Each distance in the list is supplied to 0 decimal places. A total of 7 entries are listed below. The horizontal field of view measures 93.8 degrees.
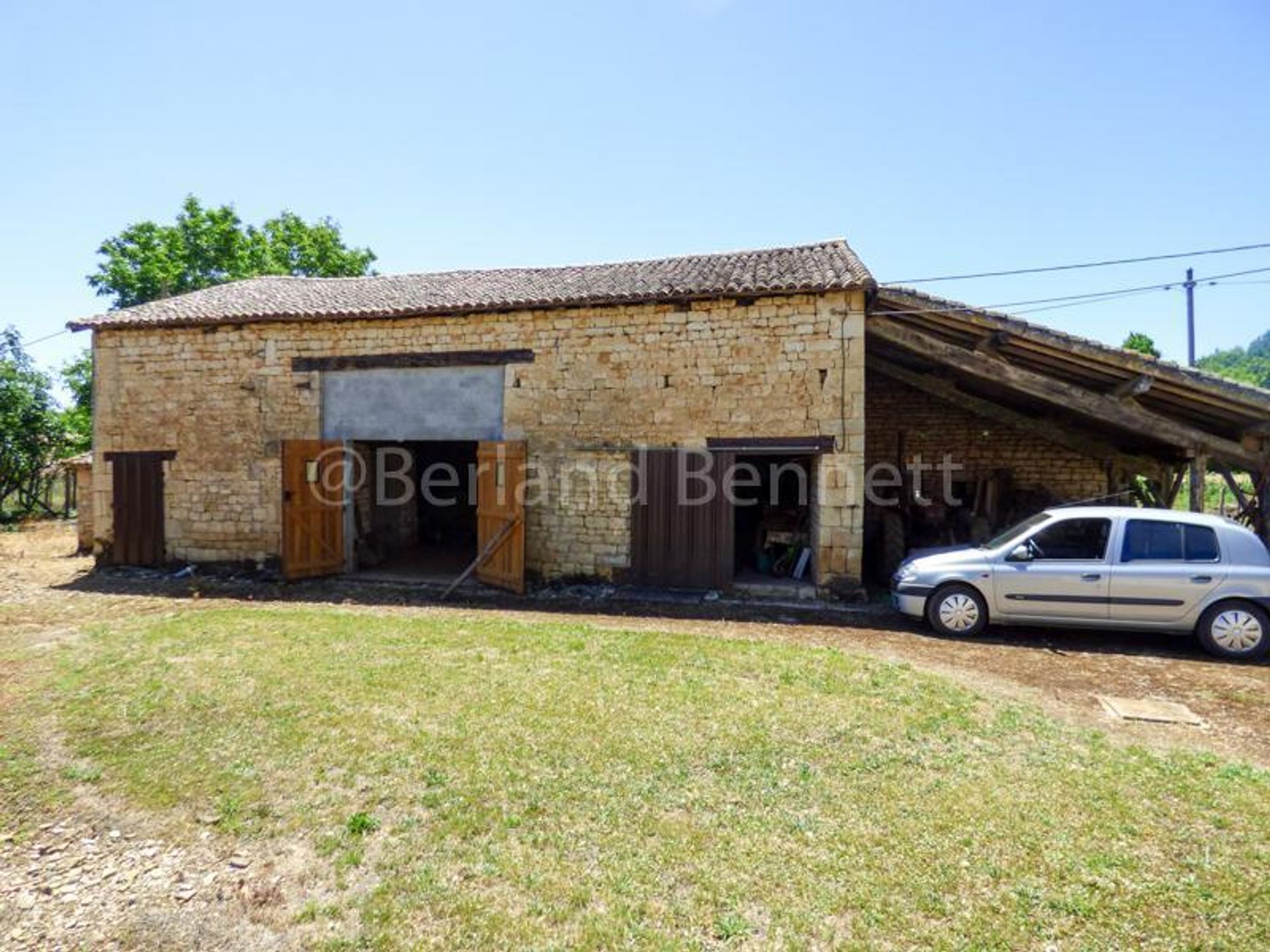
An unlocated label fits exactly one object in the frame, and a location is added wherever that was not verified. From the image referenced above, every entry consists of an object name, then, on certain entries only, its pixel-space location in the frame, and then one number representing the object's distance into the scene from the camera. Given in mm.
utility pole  18386
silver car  5844
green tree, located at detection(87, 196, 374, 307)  21078
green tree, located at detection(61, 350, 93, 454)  18375
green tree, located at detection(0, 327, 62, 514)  16578
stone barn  8273
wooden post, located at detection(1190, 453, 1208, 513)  7566
